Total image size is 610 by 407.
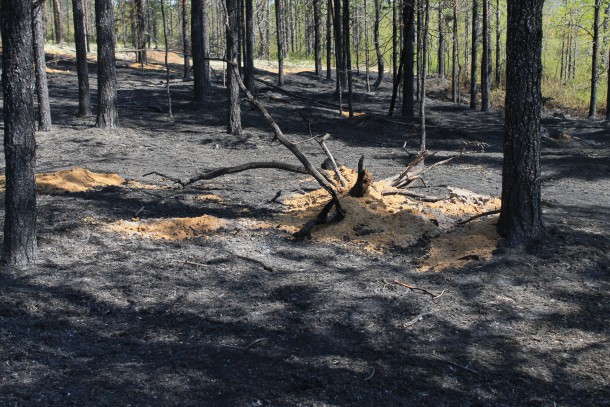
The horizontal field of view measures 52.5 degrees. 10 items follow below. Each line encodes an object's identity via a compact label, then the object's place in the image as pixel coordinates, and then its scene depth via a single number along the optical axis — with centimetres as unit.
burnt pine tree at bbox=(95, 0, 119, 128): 1623
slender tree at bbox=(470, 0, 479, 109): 2614
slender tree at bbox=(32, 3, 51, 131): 1455
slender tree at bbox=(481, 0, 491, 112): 2627
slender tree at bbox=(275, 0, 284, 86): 2990
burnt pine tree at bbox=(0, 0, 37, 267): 577
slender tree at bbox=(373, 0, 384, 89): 3531
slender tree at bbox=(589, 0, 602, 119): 2414
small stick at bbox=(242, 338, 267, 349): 487
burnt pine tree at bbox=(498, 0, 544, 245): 658
